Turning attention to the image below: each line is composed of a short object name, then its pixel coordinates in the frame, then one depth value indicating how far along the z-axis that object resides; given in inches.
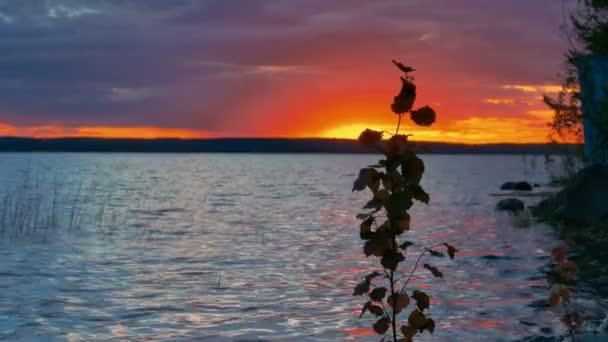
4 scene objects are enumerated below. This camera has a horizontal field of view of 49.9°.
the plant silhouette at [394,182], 157.2
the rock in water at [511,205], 1224.2
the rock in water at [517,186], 2036.2
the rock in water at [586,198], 868.0
